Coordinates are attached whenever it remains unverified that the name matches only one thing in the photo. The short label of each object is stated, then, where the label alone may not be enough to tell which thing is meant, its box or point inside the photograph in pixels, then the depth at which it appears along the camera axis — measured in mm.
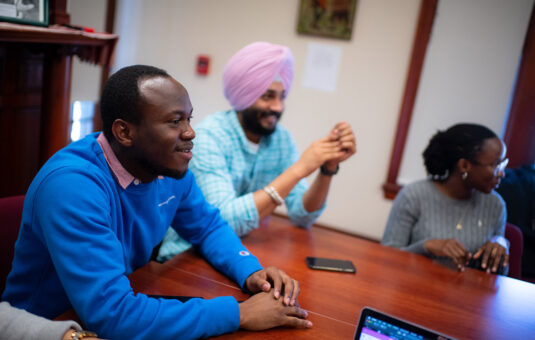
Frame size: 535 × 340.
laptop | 814
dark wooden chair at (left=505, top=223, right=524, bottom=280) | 1776
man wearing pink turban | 1539
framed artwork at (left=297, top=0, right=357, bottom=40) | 3078
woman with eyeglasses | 1800
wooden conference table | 1082
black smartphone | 1332
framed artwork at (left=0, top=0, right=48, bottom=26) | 1727
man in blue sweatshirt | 832
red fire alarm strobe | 3529
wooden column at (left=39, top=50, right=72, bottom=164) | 2215
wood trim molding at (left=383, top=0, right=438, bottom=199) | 2901
